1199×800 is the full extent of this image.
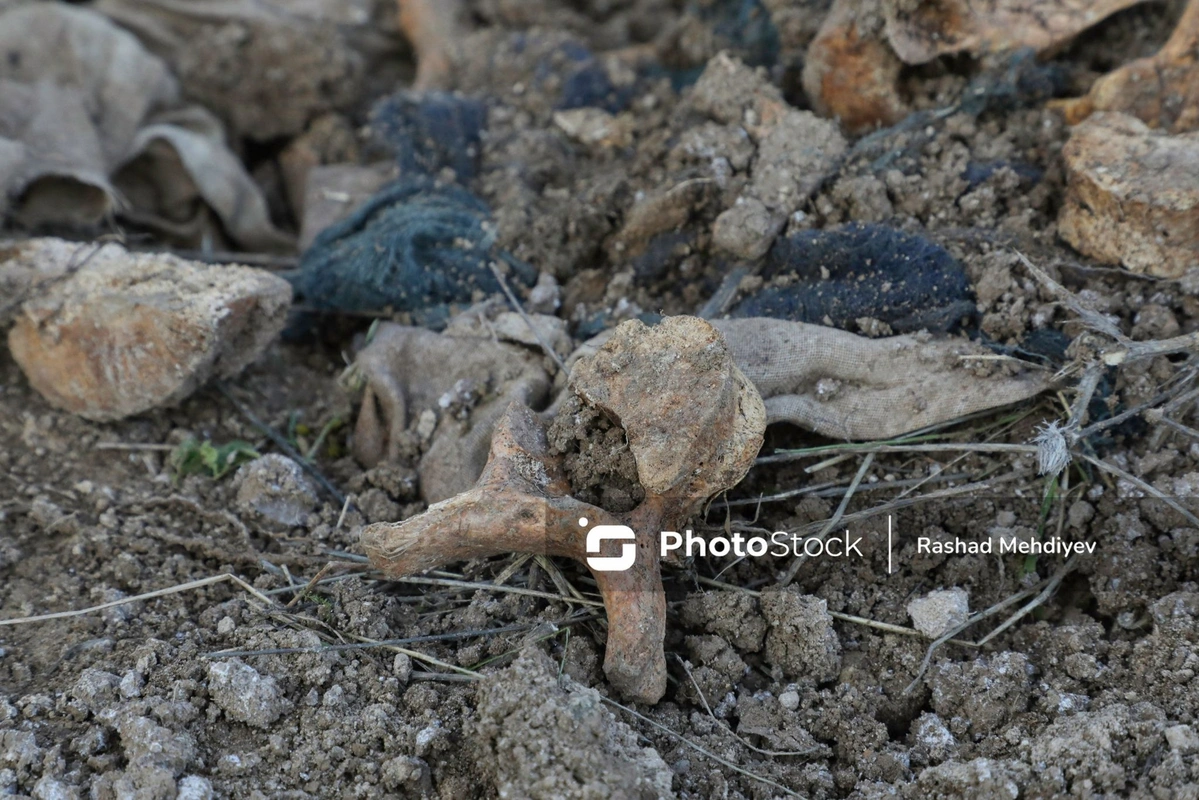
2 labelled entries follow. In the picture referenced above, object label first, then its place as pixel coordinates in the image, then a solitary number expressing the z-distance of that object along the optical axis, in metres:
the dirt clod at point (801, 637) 0.53
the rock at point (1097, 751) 0.51
